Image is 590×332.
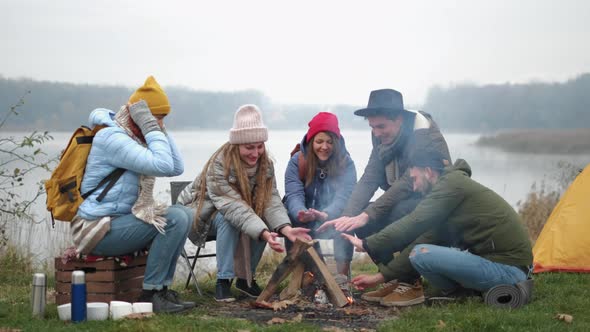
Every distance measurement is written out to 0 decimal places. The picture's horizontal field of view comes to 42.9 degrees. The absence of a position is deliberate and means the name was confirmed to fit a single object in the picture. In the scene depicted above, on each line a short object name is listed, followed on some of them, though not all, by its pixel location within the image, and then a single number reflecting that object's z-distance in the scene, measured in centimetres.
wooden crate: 490
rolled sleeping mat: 489
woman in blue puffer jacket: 472
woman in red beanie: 579
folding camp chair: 609
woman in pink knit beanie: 540
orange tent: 640
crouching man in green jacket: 491
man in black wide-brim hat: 526
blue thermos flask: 452
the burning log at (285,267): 517
